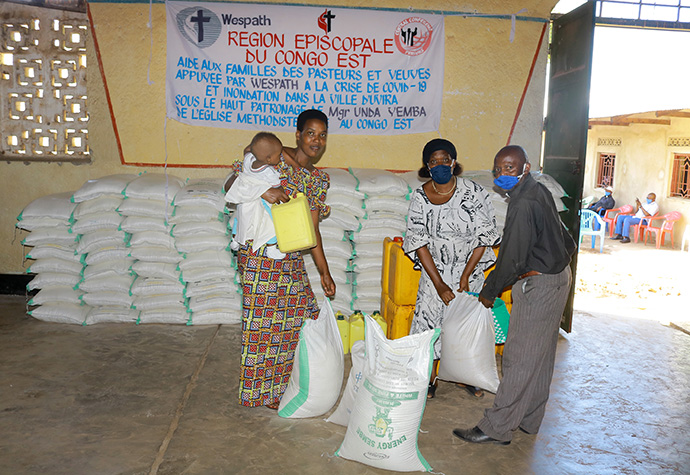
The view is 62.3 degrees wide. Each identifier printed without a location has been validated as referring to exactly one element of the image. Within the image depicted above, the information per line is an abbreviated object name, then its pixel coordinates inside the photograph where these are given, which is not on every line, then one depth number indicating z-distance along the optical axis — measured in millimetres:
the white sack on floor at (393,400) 2756
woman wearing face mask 3527
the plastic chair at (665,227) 12188
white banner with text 5496
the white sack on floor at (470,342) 3473
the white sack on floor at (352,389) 3113
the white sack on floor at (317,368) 3227
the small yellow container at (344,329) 4543
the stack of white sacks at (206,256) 4891
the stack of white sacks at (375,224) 4945
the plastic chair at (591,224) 11453
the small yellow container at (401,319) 4258
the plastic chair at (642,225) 12705
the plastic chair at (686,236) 11697
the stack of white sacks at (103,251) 4914
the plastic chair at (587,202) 14539
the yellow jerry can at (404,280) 4191
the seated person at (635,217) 12688
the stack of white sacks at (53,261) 4949
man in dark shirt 2904
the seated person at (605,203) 13750
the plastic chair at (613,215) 13531
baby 3191
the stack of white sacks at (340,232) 4922
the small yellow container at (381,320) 4570
